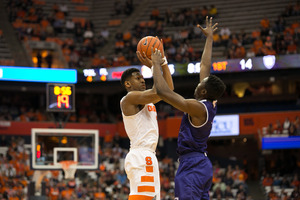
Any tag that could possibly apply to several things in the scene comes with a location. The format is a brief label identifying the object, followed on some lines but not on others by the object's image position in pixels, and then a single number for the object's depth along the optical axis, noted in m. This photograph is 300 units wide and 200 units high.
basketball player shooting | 8.27
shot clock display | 18.85
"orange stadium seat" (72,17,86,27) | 38.30
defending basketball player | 7.30
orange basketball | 8.40
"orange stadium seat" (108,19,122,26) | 39.23
